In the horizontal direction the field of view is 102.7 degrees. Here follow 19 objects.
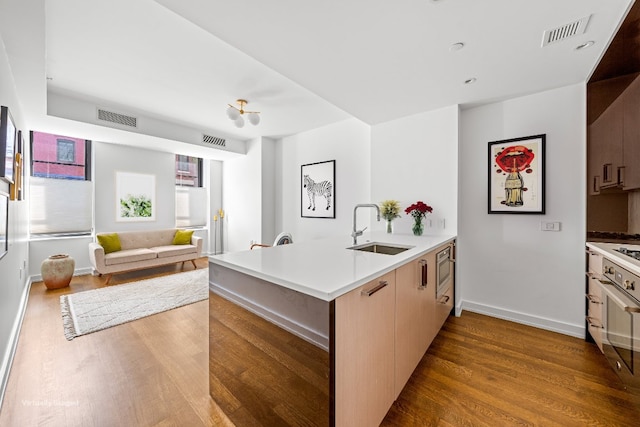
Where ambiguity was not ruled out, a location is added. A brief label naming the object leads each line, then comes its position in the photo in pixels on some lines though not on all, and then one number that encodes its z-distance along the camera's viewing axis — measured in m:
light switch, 2.55
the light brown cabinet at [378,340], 1.06
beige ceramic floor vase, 3.68
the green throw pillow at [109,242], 4.35
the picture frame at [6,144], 1.81
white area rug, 2.68
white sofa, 4.08
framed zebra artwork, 4.35
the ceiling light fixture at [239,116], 3.29
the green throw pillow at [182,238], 5.27
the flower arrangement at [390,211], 3.08
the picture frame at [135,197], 5.02
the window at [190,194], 6.12
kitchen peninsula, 1.04
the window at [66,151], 4.54
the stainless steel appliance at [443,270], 2.23
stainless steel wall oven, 1.42
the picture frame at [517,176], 2.63
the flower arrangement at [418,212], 2.91
